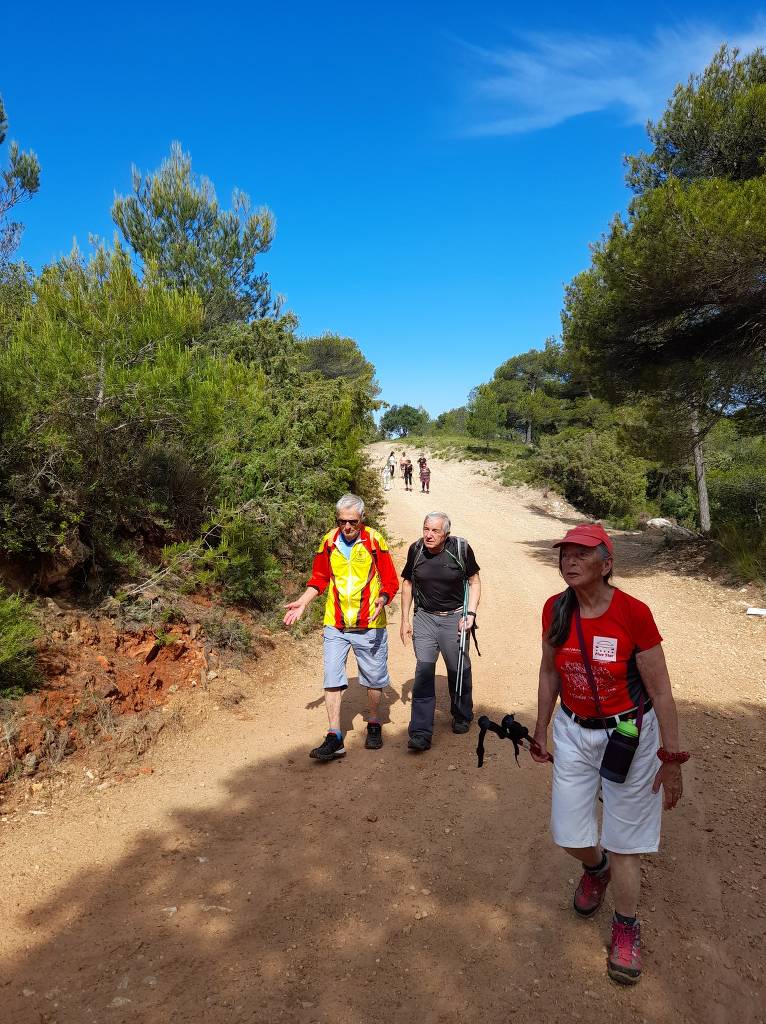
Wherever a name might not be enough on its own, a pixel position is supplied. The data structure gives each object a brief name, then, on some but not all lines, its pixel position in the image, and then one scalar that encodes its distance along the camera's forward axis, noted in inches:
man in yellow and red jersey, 187.8
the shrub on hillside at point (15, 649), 177.5
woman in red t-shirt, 100.8
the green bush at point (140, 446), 216.8
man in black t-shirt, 191.9
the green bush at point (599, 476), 1051.9
